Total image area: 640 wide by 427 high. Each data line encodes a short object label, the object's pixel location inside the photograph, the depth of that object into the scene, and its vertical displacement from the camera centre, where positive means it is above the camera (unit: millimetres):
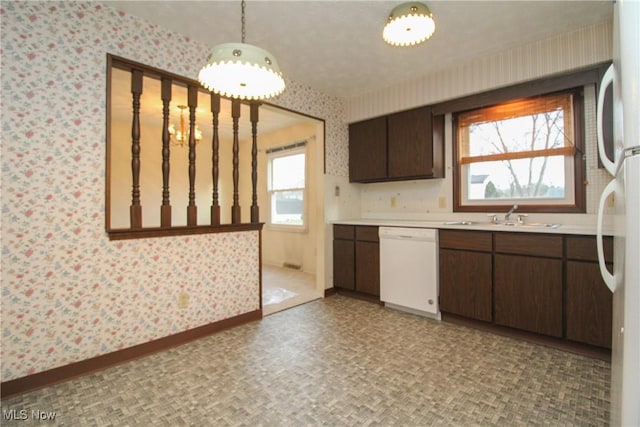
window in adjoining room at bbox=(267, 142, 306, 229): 5023 +476
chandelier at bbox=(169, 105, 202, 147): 3953 +1077
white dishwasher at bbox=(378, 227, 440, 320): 2855 -581
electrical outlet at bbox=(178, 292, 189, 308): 2418 -708
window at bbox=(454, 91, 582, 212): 2631 +549
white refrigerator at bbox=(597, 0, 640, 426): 840 +2
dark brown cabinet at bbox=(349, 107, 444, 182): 3260 +755
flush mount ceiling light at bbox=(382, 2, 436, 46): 1925 +1222
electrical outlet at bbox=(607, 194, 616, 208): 2328 +76
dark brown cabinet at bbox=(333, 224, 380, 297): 3363 -551
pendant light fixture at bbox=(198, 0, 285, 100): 1246 +635
